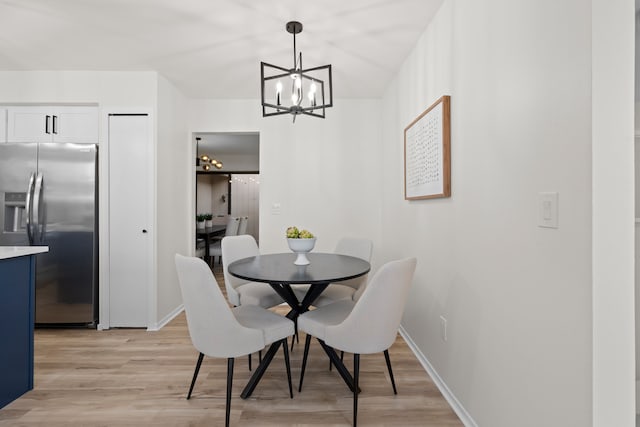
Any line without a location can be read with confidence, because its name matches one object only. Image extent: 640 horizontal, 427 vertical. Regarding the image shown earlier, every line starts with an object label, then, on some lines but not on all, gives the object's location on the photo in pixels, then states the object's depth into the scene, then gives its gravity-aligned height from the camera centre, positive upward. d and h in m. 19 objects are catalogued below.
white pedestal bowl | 2.25 -0.23
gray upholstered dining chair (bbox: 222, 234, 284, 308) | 2.48 -0.59
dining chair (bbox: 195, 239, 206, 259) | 4.71 -0.55
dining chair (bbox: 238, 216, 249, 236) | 6.45 -0.26
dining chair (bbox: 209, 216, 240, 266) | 6.22 -0.27
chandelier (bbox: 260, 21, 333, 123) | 2.09 +1.32
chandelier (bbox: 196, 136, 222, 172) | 6.08 +0.98
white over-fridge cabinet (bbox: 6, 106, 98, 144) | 3.12 +0.83
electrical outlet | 2.04 -0.71
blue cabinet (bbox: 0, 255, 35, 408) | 1.85 -0.67
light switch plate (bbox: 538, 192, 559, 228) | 1.12 +0.02
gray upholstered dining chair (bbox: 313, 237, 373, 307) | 2.50 -0.58
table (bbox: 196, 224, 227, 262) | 5.28 -0.35
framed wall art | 2.00 +0.42
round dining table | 1.86 -0.36
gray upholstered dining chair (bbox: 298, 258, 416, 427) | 1.65 -0.54
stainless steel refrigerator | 3.01 -0.05
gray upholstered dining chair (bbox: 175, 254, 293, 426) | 1.64 -0.55
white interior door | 3.09 +0.09
